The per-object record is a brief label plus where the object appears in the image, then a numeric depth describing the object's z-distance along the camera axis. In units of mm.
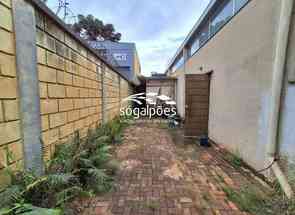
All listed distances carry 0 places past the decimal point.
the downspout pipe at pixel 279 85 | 1983
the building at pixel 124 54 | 13344
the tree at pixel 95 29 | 16239
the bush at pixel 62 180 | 1271
